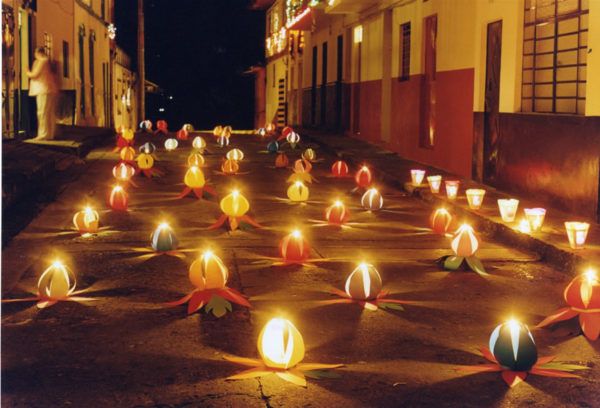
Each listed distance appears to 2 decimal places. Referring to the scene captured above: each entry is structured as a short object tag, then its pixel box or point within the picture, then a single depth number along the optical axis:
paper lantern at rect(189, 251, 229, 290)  6.41
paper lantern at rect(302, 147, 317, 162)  18.83
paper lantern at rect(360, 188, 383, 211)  12.05
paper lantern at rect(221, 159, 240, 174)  16.73
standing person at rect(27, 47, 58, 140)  18.47
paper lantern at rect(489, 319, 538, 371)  4.89
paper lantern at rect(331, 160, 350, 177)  16.44
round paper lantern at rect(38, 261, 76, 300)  6.56
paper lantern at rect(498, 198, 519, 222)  10.09
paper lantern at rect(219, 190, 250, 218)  10.20
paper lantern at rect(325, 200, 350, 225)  10.79
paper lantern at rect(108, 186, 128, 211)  11.55
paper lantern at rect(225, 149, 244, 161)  17.69
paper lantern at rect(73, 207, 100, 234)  9.67
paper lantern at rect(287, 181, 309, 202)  12.79
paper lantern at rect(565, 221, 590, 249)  8.38
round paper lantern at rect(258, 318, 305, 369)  4.83
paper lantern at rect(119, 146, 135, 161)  16.80
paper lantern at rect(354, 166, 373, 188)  14.22
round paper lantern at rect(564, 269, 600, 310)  6.00
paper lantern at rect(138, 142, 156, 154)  18.16
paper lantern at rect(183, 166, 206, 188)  12.95
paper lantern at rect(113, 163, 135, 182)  14.07
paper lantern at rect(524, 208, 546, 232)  9.39
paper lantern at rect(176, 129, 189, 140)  25.12
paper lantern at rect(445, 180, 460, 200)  12.28
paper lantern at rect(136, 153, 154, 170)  15.73
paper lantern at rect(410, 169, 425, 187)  13.96
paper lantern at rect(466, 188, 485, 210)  11.15
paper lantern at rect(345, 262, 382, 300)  6.57
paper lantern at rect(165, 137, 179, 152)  20.94
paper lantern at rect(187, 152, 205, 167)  16.28
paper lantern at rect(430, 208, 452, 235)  10.12
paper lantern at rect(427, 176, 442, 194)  12.88
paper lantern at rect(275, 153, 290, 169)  18.03
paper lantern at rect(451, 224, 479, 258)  8.04
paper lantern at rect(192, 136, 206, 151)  20.19
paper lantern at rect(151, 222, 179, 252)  8.55
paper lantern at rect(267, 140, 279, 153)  21.25
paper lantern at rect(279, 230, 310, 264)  8.20
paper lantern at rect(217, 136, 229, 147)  22.67
